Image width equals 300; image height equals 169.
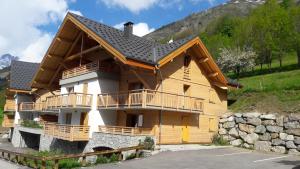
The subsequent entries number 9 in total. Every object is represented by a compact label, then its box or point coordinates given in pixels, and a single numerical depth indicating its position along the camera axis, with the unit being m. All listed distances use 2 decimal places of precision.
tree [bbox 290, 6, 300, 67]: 29.05
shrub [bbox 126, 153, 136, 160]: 13.40
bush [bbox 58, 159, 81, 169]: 12.59
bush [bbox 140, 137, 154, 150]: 14.04
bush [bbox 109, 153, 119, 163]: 13.13
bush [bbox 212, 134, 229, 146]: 18.68
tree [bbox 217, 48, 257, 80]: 31.76
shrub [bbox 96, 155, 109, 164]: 12.89
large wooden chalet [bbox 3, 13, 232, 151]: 15.53
